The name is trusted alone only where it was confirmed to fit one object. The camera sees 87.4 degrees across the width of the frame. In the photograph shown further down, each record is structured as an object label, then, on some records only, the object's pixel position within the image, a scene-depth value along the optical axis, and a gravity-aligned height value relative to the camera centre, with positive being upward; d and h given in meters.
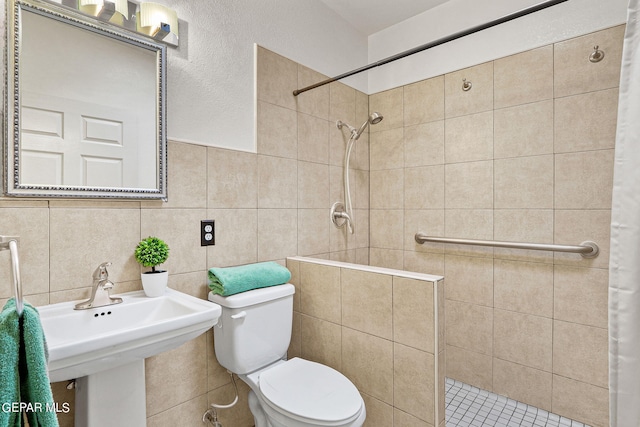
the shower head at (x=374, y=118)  2.06 +0.57
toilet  1.26 -0.75
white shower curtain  0.66 -0.08
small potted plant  1.33 -0.21
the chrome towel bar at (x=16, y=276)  0.66 -0.13
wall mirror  1.13 +0.39
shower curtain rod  1.20 +0.73
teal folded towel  1.50 -0.32
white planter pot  1.33 -0.29
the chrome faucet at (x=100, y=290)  1.21 -0.30
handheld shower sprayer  2.23 +0.03
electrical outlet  1.58 -0.11
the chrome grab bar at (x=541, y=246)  1.67 -0.20
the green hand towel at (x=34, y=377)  0.66 -0.34
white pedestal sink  0.94 -0.41
